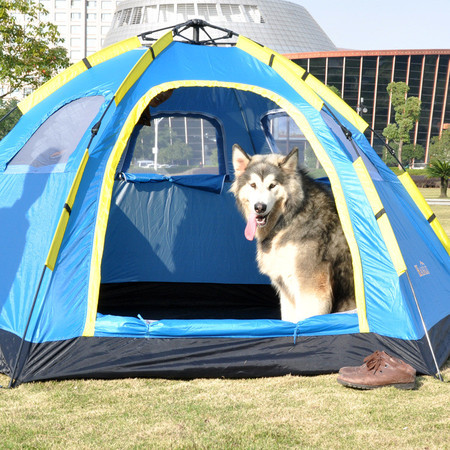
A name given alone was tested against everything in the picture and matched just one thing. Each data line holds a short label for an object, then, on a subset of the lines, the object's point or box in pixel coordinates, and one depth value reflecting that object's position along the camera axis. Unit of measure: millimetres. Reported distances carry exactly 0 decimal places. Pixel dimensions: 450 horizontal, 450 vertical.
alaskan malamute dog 4875
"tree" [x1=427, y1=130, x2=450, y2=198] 26438
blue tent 4250
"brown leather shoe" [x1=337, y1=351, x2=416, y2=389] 4051
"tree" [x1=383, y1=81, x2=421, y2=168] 51500
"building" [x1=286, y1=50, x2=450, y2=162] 68750
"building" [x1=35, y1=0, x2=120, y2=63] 103250
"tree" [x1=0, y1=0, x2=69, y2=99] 17141
